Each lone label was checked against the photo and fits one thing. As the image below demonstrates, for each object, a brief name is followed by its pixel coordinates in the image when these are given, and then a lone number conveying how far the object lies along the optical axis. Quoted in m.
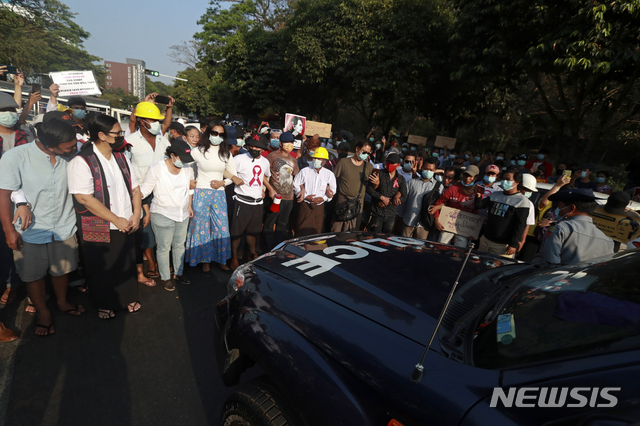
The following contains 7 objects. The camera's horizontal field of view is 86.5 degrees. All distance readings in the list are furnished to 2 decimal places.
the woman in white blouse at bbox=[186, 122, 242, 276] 4.31
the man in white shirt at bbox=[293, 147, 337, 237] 5.00
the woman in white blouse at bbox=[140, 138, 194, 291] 3.66
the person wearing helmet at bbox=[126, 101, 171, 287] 4.12
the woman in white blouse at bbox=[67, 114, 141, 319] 2.99
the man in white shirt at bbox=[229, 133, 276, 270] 4.52
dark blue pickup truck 1.04
